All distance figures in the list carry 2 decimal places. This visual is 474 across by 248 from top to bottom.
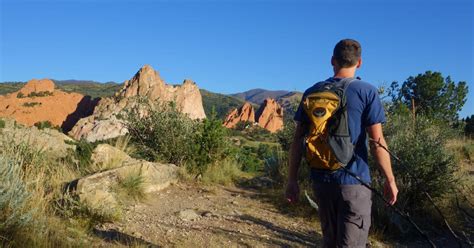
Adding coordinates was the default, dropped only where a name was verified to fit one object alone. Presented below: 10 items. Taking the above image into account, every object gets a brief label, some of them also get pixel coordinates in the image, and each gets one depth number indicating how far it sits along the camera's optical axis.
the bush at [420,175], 6.97
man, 3.07
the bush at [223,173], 9.13
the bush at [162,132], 9.62
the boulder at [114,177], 5.95
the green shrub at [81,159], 8.08
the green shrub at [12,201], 4.20
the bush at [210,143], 9.57
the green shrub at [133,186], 7.04
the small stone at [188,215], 6.26
